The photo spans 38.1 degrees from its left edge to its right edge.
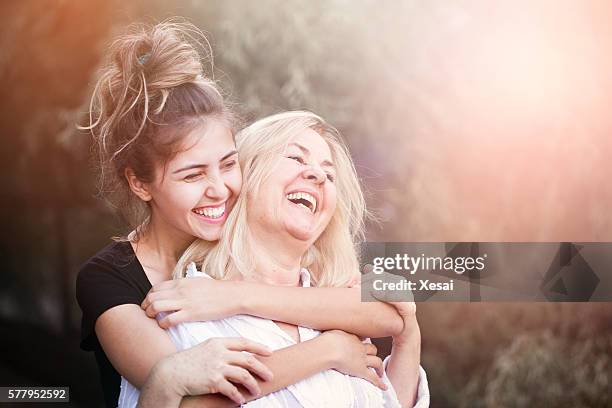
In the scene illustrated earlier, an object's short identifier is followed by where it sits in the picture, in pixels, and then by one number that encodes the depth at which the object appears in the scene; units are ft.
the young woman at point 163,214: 9.00
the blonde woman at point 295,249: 9.13
